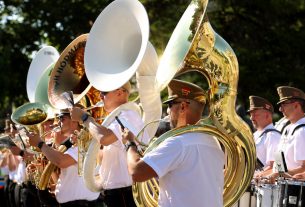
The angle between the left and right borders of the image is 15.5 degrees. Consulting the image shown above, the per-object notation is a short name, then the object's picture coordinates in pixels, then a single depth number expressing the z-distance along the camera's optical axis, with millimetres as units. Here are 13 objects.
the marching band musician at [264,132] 12472
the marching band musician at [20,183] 12209
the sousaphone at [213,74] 7166
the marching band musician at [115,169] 9466
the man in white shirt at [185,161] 6914
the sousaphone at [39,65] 14037
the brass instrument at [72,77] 10890
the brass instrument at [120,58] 8693
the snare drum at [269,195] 10571
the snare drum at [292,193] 10436
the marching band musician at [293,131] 11270
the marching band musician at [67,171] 10141
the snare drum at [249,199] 11383
